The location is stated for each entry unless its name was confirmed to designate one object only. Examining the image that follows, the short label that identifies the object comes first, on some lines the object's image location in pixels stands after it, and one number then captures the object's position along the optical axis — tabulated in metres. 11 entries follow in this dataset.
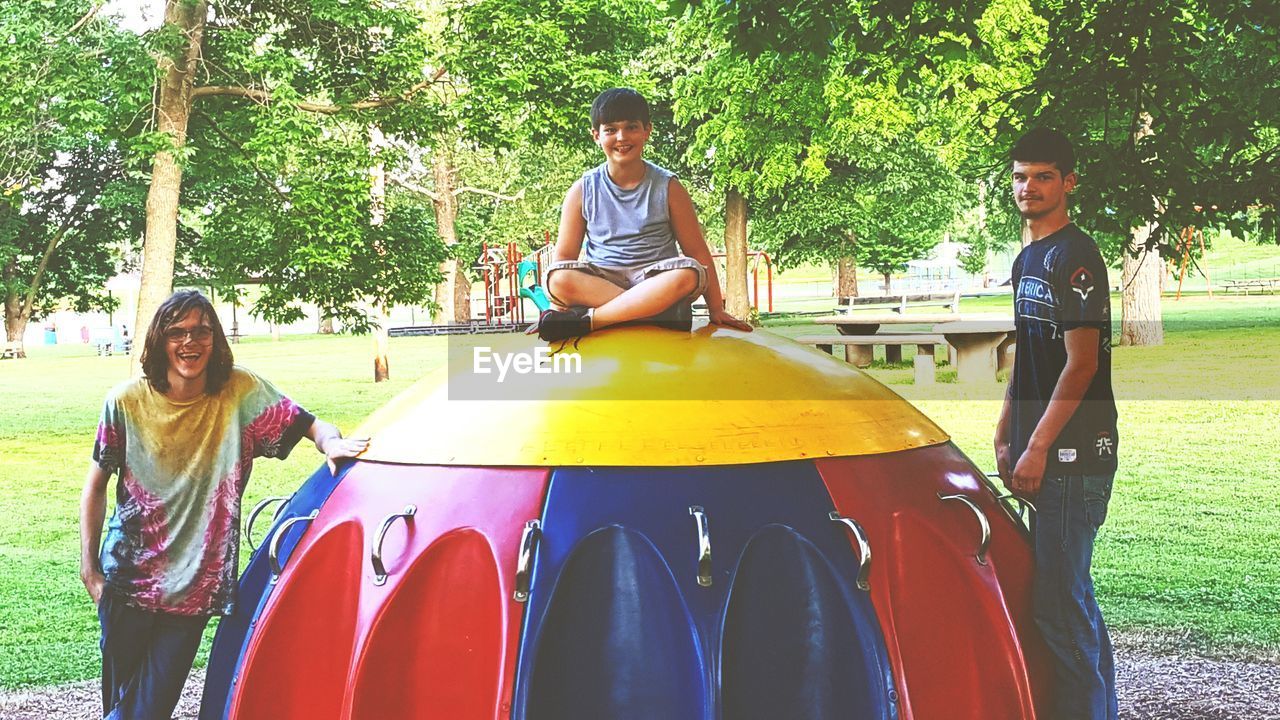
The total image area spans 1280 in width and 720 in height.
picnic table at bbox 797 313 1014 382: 18.11
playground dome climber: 3.25
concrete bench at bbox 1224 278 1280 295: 51.19
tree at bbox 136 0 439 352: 14.79
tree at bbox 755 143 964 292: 30.05
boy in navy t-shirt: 3.71
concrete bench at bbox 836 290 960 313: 29.70
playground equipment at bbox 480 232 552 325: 27.33
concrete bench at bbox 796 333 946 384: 17.41
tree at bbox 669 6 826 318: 23.72
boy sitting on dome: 3.87
